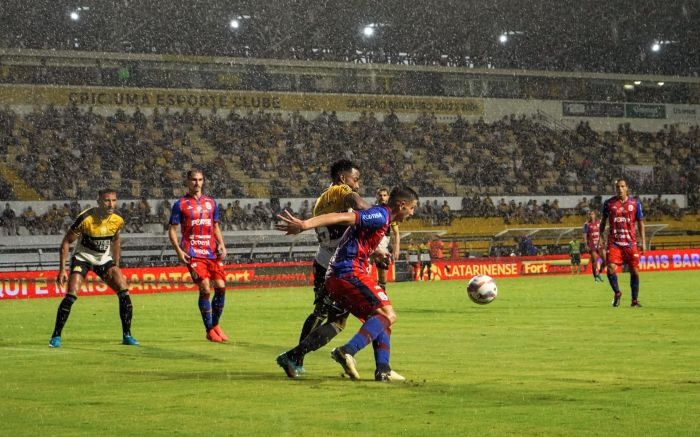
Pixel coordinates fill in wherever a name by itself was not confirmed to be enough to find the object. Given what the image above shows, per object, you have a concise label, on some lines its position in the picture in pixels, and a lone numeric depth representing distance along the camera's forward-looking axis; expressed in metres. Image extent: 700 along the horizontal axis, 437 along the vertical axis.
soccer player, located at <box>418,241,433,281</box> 41.41
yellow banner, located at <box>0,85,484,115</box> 50.22
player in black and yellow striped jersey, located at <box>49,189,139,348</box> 14.78
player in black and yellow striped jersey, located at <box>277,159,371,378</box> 10.23
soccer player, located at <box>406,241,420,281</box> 41.31
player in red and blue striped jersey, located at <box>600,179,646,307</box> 21.47
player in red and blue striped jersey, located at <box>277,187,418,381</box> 9.64
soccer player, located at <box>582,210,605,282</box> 35.48
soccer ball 16.92
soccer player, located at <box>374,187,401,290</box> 18.62
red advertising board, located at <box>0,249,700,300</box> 32.44
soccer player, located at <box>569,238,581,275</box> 42.22
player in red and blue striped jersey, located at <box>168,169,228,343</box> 15.16
